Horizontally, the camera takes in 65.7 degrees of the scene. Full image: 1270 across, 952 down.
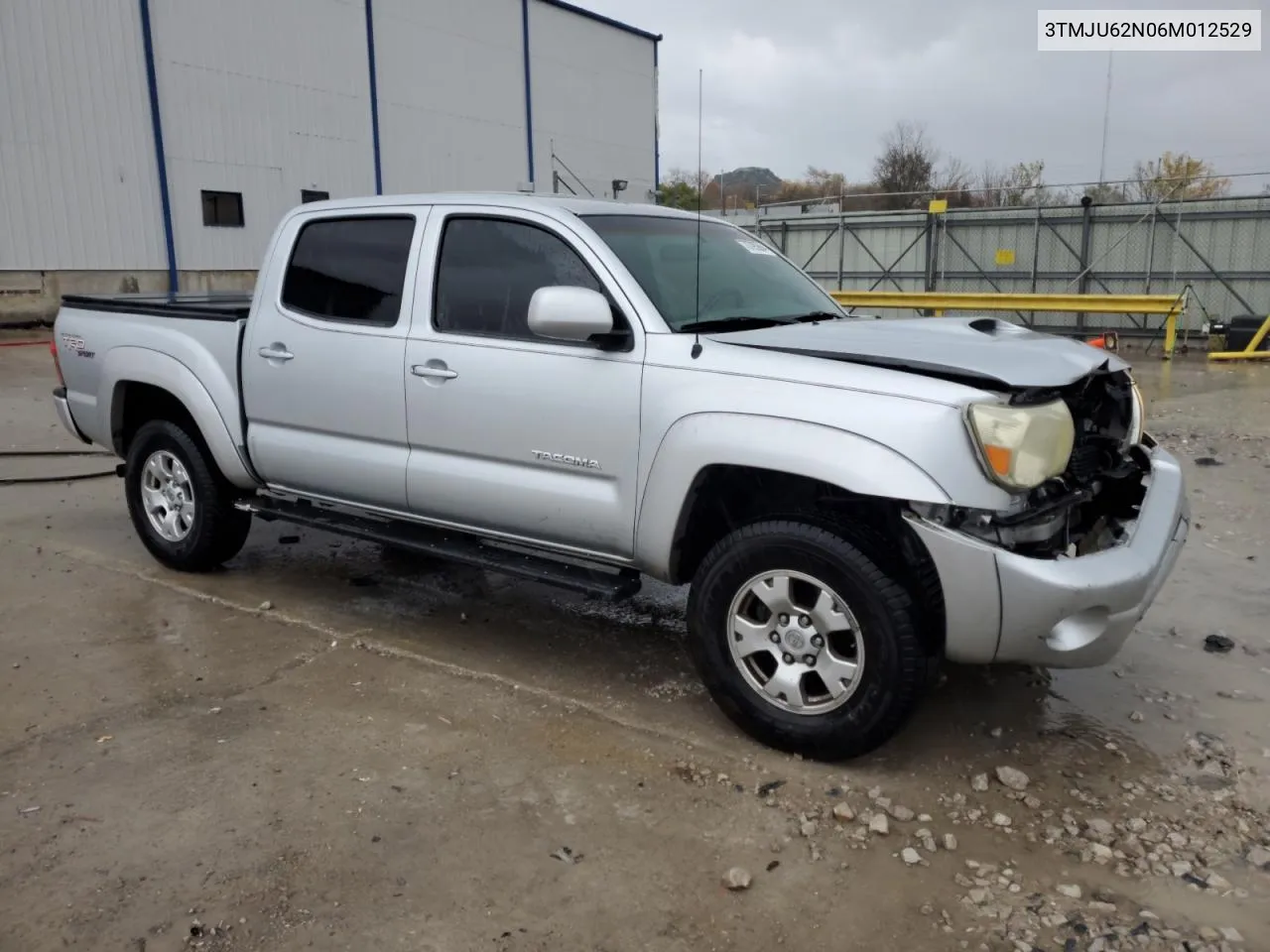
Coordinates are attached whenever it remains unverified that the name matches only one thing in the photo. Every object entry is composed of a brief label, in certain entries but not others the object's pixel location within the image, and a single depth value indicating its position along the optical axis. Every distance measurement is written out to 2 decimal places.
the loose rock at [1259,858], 2.84
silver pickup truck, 3.07
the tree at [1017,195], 20.55
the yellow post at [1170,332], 15.59
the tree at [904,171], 39.81
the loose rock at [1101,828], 3.01
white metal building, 17.17
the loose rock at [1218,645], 4.34
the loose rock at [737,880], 2.74
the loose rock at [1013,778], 3.29
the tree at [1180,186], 18.59
